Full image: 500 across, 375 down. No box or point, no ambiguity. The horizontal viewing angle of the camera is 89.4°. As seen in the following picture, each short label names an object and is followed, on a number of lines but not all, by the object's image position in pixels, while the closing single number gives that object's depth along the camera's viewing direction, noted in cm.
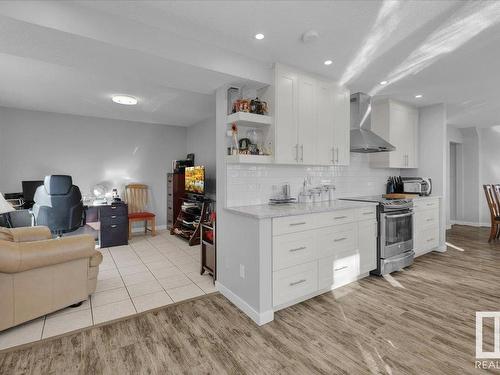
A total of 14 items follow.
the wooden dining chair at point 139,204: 533
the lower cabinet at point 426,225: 377
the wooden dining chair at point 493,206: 477
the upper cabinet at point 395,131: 409
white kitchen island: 223
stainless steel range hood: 351
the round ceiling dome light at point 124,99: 398
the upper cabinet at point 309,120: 280
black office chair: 353
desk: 461
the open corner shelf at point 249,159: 255
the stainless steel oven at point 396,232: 320
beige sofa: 198
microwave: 411
